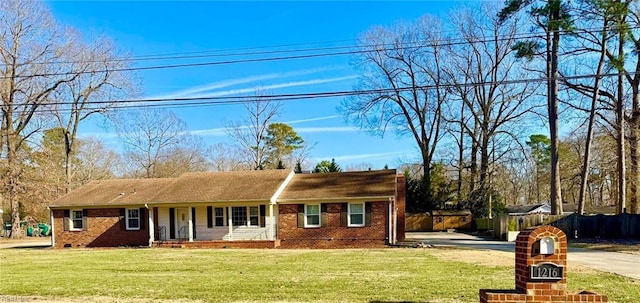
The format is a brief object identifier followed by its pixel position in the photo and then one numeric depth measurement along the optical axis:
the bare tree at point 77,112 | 32.47
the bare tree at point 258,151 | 45.88
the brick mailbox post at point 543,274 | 5.28
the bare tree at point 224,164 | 53.98
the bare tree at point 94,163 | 48.23
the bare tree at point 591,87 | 23.17
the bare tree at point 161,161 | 47.50
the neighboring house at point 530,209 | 41.78
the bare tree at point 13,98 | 31.30
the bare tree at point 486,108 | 37.56
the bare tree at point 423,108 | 39.81
